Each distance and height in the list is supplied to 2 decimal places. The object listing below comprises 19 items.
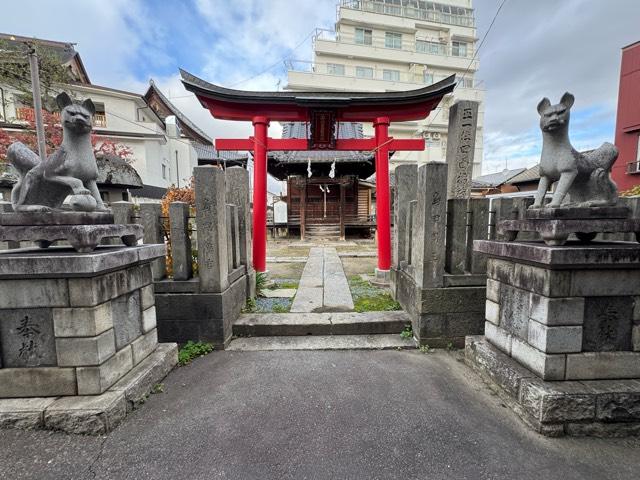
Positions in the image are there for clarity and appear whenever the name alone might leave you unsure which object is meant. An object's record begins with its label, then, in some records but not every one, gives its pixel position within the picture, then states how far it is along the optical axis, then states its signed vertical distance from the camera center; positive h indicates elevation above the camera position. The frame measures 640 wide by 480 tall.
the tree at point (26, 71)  10.26 +5.79
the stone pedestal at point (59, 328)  2.28 -0.96
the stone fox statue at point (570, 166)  2.56 +0.48
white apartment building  32.84 +20.23
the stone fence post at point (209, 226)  3.62 -0.11
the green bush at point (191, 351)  3.47 -1.76
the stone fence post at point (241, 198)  5.26 +0.38
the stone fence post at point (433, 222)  3.64 -0.07
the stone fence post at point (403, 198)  5.17 +0.36
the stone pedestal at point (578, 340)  2.28 -1.10
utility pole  4.27 +2.10
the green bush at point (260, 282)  5.90 -1.45
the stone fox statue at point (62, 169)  2.55 +0.46
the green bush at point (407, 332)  4.01 -1.70
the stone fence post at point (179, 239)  3.72 -0.29
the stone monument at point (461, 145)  4.65 +1.25
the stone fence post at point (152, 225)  3.76 -0.10
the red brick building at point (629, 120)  14.05 +5.04
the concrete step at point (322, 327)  4.13 -1.65
